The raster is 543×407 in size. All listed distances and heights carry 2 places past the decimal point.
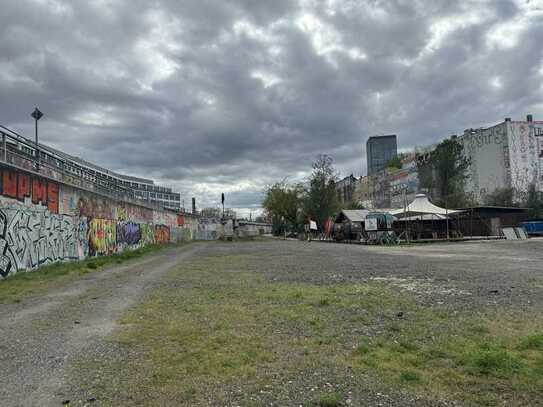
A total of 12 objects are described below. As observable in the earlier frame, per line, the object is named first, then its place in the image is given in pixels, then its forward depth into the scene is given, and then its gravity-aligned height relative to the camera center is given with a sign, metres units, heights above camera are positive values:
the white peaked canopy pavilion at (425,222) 40.88 +0.13
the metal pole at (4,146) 14.67 +3.26
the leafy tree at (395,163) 98.50 +15.15
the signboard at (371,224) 39.62 +0.13
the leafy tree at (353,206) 77.56 +3.78
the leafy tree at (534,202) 50.87 +2.37
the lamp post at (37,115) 20.13 +5.95
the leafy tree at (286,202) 79.81 +5.17
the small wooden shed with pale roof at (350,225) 47.50 +0.09
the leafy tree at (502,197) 58.41 +3.47
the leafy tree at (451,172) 61.56 +7.79
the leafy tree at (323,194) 67.31 +5.40
